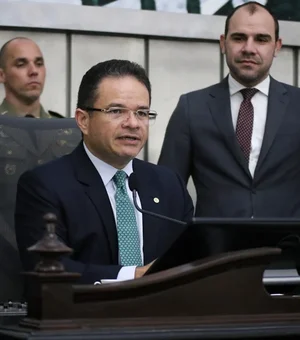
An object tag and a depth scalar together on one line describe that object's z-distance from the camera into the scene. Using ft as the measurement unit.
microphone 19.05
